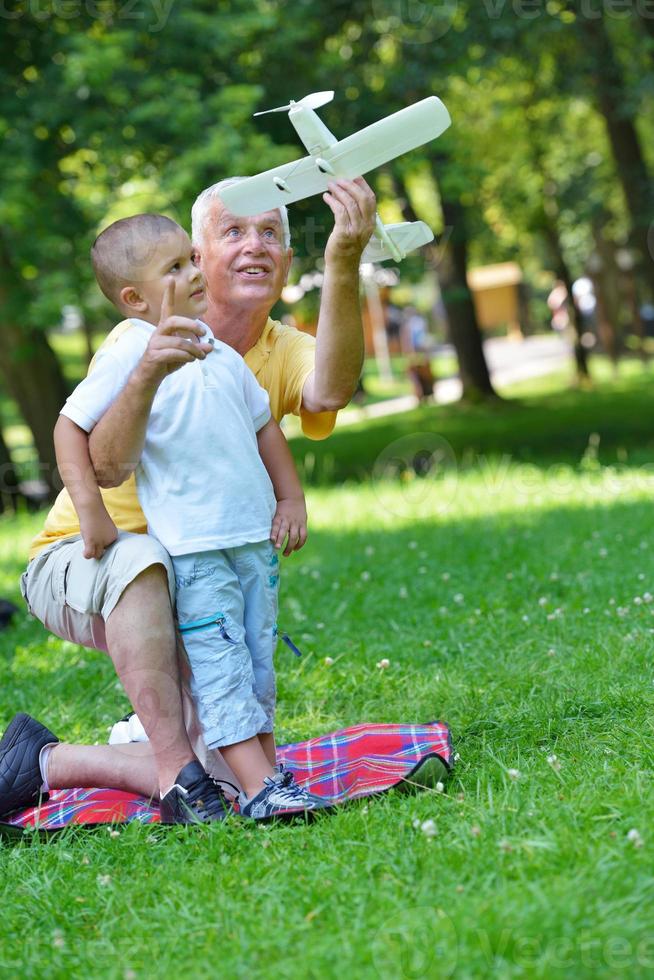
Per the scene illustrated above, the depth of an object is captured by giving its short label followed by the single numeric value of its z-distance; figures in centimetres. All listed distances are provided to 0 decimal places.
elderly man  666
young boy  677
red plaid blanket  701
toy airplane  638
